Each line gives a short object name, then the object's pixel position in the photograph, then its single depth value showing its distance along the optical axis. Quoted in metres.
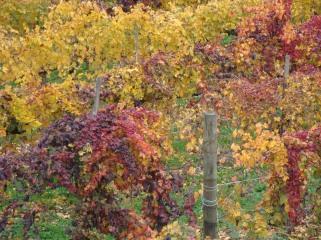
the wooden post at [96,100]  9.50
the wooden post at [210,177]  7.39
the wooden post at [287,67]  12.55
